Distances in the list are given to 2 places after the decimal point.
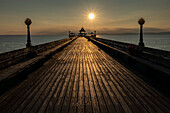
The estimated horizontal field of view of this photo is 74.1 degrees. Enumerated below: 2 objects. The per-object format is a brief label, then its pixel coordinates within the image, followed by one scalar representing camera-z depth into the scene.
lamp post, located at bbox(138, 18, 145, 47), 9.43
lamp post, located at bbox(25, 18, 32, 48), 9.98
